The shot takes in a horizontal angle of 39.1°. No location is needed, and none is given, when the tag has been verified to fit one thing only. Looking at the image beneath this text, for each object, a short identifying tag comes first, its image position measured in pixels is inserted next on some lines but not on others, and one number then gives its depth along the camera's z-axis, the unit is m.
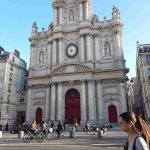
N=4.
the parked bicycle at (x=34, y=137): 17.72
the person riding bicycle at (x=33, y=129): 18.28
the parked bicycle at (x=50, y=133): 20.53
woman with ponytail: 2.84
